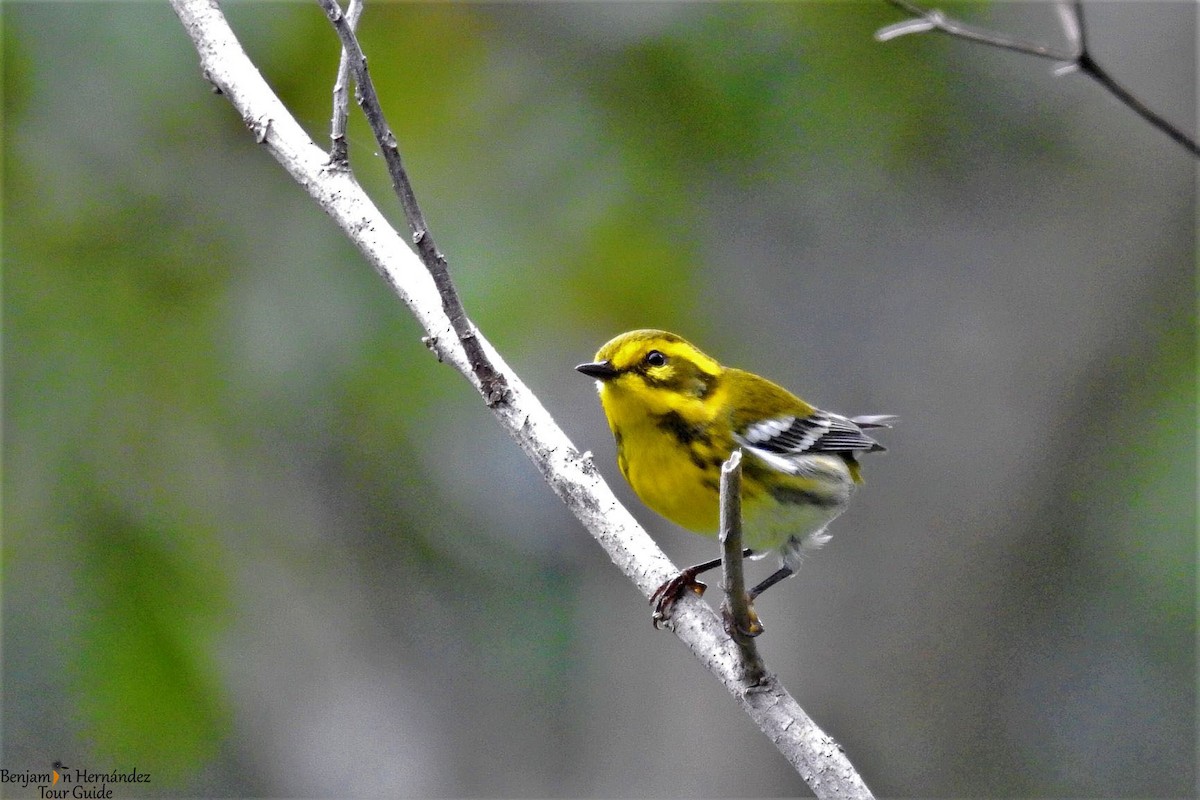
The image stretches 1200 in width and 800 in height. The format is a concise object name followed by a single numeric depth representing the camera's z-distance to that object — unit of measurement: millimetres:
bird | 6184
